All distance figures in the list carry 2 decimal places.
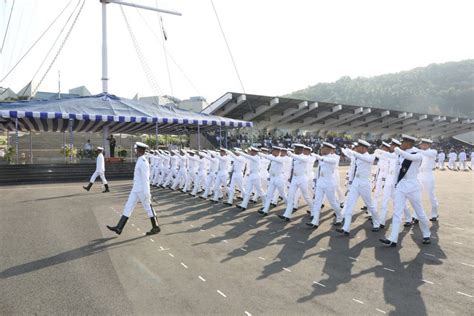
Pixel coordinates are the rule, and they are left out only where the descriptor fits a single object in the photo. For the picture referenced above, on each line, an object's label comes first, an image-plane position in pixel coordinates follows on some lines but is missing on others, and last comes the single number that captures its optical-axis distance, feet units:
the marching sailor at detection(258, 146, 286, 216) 31.48
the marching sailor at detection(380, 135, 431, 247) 21.81
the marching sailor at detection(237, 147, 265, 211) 34.17
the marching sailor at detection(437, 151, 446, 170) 100.32
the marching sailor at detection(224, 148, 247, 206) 37.24
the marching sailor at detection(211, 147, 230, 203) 39.09
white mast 84.48
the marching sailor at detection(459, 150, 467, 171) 95.50
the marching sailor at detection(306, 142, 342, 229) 26.61
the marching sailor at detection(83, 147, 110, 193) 47.19
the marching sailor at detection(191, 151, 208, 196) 43.88
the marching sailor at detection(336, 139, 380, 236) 24.57
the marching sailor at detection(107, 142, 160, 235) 24.52
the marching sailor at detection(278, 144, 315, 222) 29.04
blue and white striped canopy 66.64
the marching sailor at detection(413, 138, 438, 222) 29.07
